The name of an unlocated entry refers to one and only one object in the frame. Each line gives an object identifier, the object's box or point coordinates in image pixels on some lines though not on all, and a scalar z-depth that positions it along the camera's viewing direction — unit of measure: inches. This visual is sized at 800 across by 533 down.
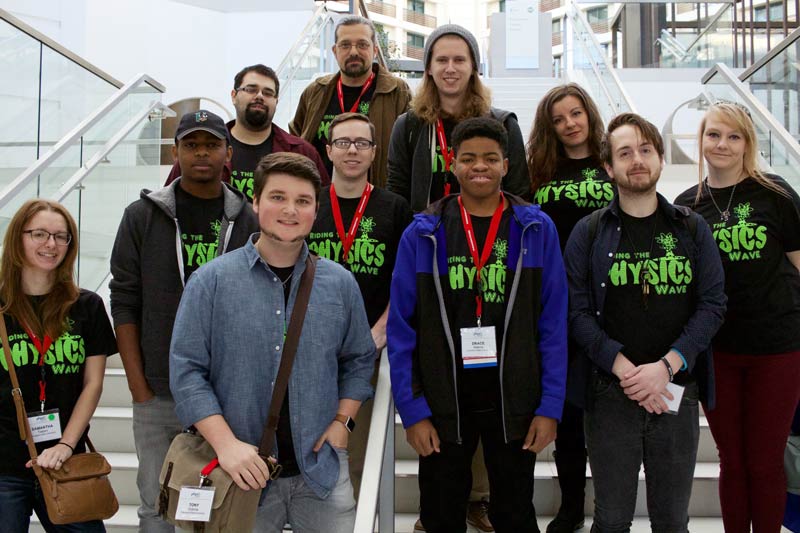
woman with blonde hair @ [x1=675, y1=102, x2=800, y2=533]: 109.7
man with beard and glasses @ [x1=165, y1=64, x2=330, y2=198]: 137.2
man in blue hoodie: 99.6
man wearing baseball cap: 107.0
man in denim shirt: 88.7
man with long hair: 129.3
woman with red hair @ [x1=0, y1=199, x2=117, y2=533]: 102.7
